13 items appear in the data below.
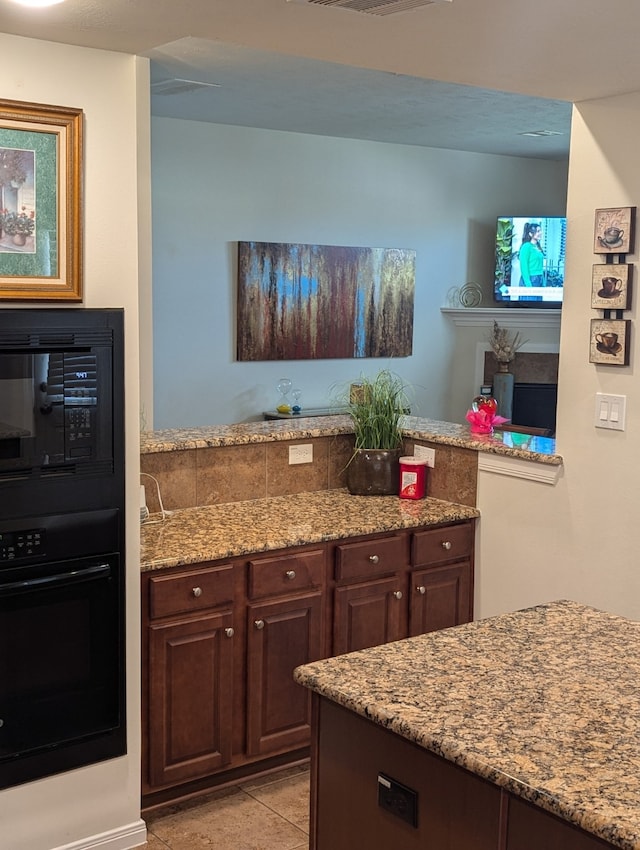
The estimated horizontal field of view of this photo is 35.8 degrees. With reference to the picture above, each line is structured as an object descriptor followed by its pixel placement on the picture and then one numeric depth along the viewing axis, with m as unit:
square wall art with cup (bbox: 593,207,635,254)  3.36
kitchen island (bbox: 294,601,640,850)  1.53
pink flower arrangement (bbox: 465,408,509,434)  4.16
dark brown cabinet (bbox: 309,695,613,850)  1.57
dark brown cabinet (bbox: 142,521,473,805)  3.20
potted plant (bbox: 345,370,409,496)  4.08
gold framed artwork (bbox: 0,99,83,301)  2.66
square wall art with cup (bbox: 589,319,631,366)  3.42
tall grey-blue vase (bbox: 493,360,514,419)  8.18
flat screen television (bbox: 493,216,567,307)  8.16
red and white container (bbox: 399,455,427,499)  4.07
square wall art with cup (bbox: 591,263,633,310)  3.40
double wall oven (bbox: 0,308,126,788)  2.70
